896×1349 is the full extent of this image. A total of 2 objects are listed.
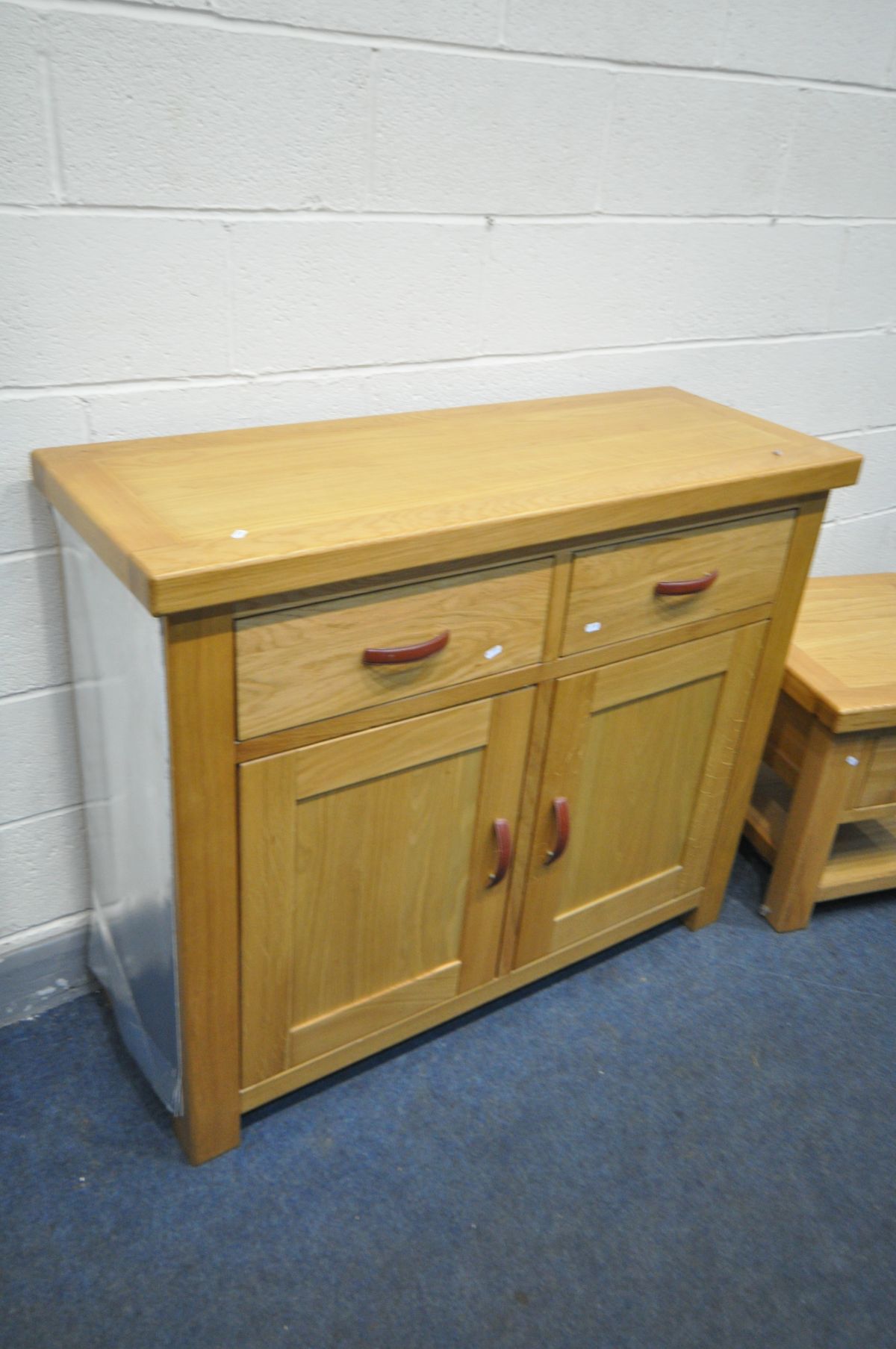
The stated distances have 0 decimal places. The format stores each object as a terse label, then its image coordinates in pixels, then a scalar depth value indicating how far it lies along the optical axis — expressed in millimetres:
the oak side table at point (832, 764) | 1713
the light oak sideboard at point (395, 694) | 1092
